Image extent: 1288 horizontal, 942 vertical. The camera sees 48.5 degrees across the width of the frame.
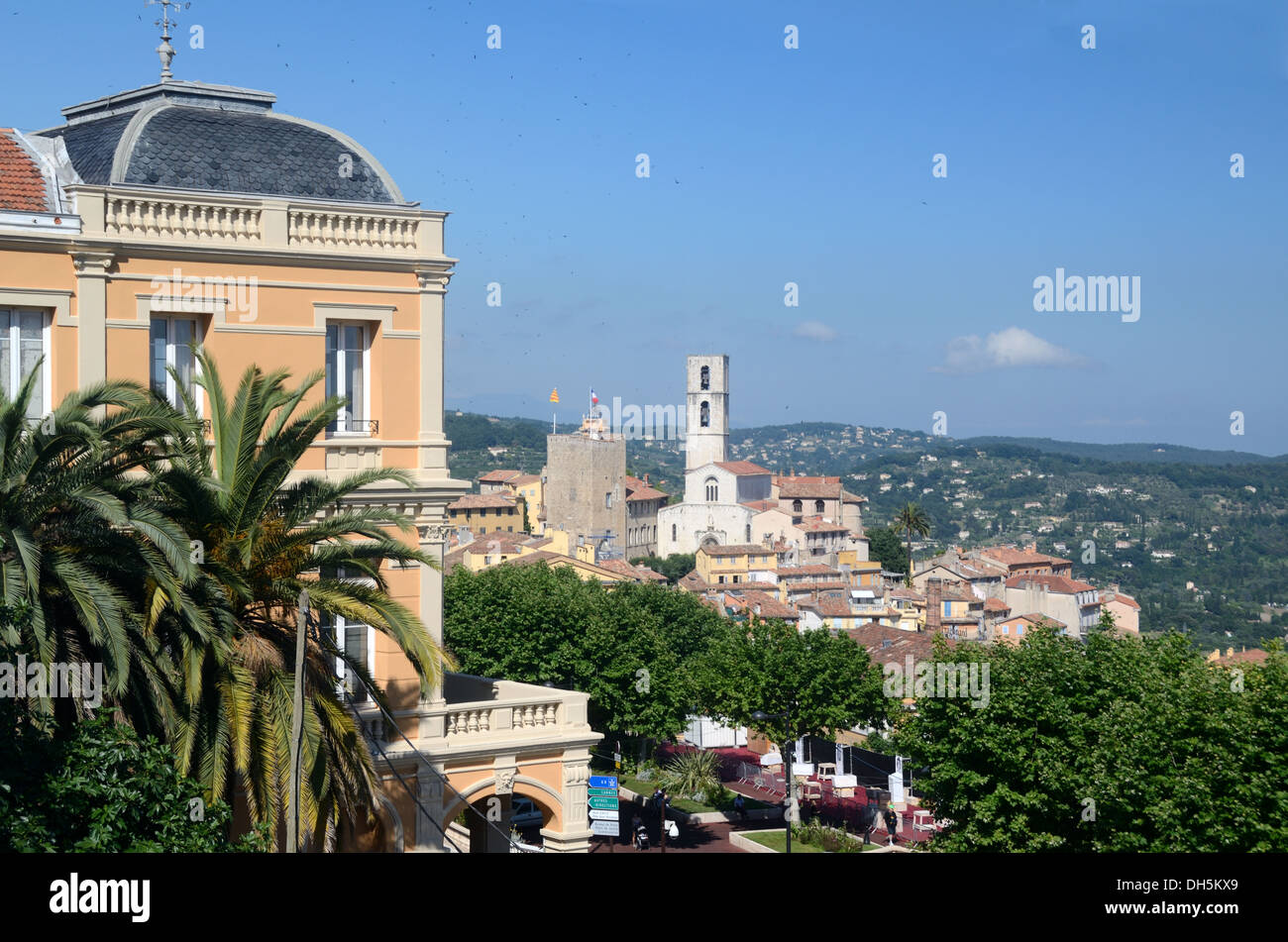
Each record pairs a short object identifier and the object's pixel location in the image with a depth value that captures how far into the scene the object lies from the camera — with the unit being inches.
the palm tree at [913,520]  6362.2
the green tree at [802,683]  2043.6
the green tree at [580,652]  2154.3
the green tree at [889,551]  7081.7
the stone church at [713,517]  7416.3
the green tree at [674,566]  6978.4
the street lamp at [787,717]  1909.9
